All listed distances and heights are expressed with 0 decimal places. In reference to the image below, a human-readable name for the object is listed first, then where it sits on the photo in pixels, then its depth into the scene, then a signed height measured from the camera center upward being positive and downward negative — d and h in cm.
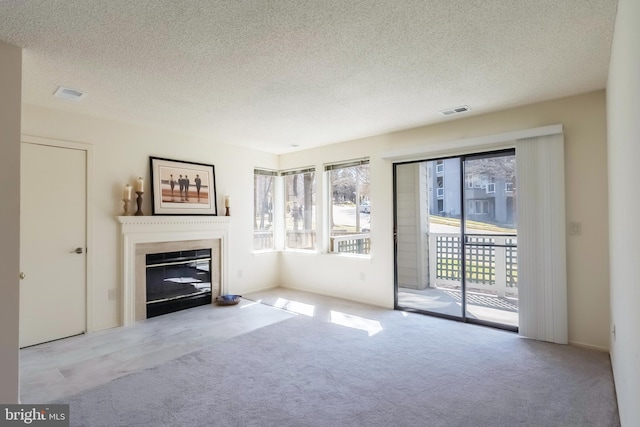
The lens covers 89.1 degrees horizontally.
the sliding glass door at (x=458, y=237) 370 -28
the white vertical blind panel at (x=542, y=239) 311 -24
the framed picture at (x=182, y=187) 412 +42
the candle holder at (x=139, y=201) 390 +21
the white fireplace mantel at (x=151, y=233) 380 -19
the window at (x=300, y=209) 546 +14
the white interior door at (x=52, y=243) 315 -23
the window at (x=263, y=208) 556 +16
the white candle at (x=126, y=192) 378 +31
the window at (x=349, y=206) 486 +15
